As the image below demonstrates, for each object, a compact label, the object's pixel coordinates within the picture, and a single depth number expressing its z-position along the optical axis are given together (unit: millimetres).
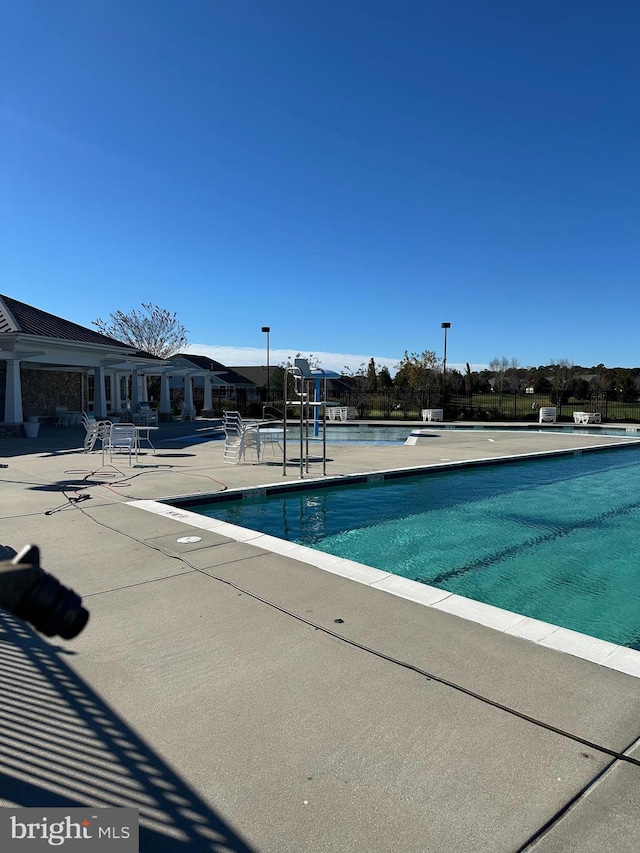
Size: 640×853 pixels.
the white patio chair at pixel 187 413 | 26578
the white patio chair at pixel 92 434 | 12555
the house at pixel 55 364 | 17391
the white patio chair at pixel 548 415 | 28078
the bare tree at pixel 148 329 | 45875
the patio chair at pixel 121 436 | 11023
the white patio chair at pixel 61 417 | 21516
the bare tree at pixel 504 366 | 70688
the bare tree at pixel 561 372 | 47881
